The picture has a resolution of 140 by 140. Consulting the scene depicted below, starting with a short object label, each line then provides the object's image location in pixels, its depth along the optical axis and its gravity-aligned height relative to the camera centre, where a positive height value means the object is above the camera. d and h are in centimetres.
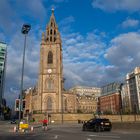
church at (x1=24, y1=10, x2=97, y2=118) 4957 +617
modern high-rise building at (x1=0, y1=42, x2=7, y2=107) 7757 +2089
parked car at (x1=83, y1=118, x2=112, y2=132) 1514 -273
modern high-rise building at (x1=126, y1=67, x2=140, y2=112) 6723 +545
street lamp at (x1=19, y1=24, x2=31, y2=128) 1889 +907
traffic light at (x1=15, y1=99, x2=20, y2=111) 1697 -45
